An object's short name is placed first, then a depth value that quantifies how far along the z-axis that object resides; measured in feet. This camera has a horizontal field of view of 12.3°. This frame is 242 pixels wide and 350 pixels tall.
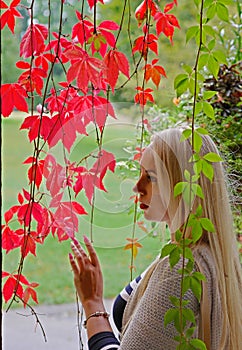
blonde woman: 8.29
